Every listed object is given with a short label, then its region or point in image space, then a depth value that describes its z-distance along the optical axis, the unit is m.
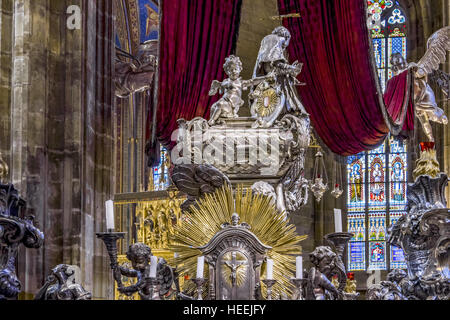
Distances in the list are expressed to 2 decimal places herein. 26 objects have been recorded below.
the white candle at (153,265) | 13.49
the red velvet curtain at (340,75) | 21.19
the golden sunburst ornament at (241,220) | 15.08
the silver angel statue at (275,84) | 19.62
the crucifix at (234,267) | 14.49
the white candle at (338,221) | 13.83
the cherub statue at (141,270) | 13.94
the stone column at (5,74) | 21.16
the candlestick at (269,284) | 13.81
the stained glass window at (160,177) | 34.39
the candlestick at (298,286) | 13.56
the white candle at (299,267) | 13.59
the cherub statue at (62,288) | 12.77
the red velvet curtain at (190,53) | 21.73
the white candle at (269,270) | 13.92
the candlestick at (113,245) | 13.45
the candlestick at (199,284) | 13.60
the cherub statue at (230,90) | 19.64
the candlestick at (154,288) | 13.51
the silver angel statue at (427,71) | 23.26
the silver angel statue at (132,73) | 28.36
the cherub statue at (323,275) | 13.56
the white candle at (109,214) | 13.56
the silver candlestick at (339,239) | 13.63
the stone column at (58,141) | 21.32
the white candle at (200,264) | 13.74
